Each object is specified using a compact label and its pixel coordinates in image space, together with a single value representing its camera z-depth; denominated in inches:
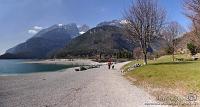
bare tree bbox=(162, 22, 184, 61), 1521.1
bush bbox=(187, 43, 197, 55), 1523.4
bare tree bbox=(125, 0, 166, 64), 1026.7
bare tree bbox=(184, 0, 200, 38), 385.0
